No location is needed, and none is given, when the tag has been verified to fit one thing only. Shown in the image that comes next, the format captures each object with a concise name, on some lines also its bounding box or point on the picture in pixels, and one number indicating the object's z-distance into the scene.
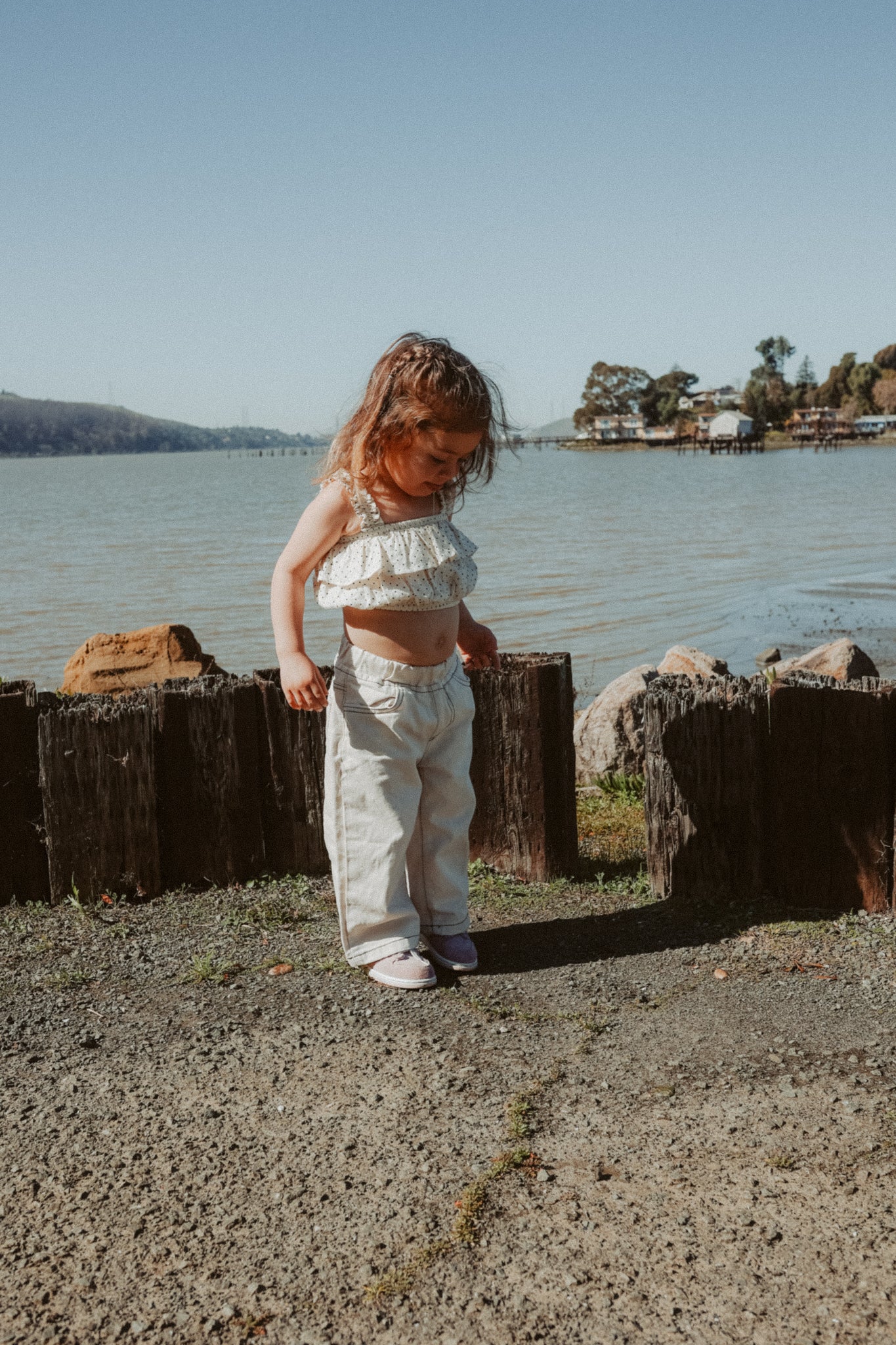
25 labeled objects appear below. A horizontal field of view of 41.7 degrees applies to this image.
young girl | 3.34
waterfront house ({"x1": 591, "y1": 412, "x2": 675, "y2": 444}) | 171.38
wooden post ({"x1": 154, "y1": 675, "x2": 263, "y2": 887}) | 4.08
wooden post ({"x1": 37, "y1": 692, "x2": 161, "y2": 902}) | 3.97
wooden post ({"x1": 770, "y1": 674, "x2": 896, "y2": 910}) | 3.70
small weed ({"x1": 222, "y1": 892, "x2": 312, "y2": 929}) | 3.88
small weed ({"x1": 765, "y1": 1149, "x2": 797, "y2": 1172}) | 2.41
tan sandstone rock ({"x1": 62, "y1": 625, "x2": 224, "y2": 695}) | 7.98
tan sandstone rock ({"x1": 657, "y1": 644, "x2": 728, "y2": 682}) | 8.23
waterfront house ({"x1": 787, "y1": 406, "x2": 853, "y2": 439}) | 135.25
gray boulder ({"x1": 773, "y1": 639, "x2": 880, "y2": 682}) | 8.34
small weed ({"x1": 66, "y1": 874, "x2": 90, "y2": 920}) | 3.93
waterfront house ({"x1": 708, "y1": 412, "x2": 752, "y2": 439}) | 140.25
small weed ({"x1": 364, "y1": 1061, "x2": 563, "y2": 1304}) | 2.07
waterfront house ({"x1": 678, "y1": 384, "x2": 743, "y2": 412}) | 169.50
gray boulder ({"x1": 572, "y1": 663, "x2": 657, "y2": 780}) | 6.61
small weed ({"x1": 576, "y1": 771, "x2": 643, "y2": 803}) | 6.11
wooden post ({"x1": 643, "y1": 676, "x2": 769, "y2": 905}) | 3.87
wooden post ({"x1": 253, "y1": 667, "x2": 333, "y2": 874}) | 4.16
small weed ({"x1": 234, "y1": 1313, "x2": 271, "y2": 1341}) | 1.96
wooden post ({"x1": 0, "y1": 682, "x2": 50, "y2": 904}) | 3.96
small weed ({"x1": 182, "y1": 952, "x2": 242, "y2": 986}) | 3.48
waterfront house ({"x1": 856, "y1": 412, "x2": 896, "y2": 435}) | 136.25
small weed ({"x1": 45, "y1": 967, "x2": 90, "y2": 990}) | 3.44
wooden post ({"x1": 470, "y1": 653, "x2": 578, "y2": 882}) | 4.15
